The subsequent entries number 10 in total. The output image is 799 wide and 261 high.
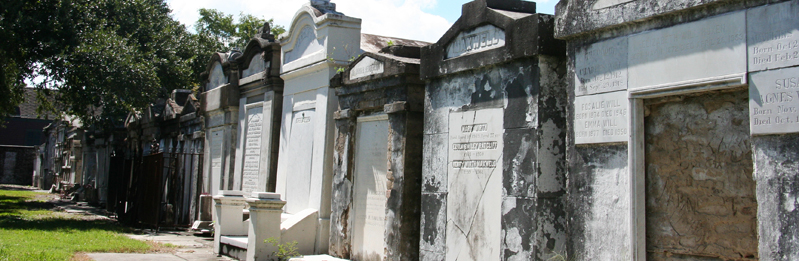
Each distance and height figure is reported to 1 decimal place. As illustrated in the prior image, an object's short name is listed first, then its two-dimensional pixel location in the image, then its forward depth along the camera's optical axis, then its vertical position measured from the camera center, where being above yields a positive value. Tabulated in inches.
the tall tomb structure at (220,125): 485.1 +44.1
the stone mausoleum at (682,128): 136.6 +17.0
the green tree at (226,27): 1353.3 +328.8
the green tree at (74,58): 526.9 +99.9
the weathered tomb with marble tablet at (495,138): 203.2 +18.8
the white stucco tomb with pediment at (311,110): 345.7 +43.1
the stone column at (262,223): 309.3 -18.5
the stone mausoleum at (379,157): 274.5 +14.4
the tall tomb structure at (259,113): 421.7 +48.4
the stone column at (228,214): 373.7 -18.0
